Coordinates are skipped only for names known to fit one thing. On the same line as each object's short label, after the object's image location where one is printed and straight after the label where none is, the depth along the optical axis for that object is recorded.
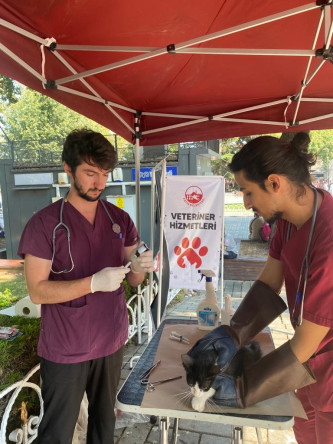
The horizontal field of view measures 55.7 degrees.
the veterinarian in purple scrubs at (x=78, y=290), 1.42
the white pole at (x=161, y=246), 2.64
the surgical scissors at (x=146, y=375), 1.26
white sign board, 3.45
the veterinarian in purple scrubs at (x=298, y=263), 1.04
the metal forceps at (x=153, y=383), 1.21
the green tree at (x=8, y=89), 11.17
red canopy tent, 1.30
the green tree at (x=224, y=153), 24.36
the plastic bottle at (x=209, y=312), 1.69
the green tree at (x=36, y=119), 29.73
